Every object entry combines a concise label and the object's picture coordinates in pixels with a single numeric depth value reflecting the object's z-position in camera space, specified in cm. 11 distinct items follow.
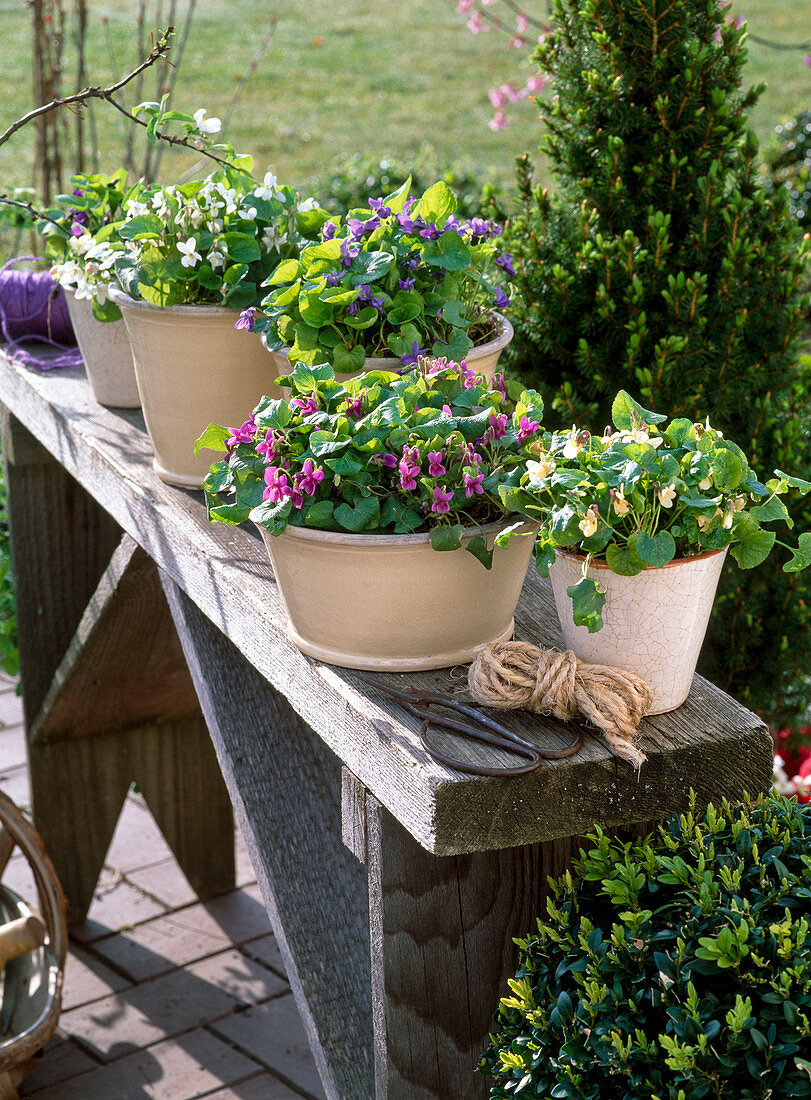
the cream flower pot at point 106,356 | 178
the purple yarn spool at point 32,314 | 210
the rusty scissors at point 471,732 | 100
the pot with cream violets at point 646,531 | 99
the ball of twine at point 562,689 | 102
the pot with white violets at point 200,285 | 146
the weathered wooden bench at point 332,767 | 105
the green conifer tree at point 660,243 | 186
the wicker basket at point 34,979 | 195
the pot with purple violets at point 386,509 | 108
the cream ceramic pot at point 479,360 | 133
